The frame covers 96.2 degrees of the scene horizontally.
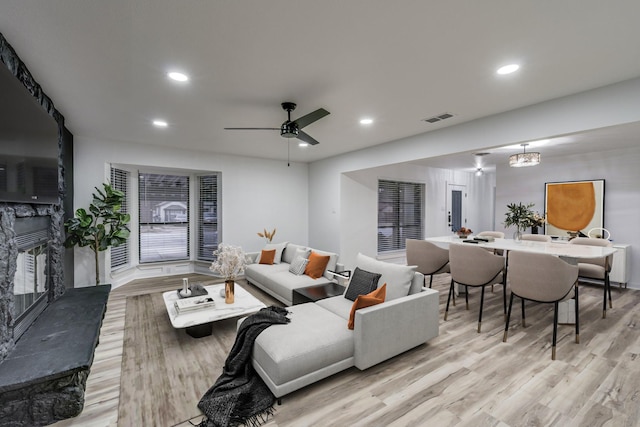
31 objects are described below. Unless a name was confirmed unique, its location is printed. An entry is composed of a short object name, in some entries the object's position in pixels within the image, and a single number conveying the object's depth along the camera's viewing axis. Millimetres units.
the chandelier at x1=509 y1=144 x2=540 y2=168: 4500
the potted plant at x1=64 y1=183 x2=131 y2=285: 4254
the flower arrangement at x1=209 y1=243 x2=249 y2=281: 3496
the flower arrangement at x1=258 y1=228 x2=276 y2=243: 6024
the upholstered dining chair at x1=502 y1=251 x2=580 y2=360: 2777
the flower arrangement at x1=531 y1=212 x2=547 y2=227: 4505
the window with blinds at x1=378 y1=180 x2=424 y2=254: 7195
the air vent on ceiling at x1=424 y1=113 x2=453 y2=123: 3588
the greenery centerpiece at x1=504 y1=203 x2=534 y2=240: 4496
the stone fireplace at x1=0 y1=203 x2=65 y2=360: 2117
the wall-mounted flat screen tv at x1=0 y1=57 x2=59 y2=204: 2037
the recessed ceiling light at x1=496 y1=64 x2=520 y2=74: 2371
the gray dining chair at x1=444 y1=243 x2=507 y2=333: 3404
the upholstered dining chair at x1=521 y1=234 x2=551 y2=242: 4746
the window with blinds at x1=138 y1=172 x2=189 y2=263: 5875
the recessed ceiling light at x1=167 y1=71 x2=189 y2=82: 2498
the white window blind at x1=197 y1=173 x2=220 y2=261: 6238
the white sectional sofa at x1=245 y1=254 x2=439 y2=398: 2143
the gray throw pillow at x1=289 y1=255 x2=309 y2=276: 4434
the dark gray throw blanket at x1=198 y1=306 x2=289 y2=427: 1946
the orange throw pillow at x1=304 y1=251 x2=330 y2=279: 4277
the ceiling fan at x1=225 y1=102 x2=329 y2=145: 2957
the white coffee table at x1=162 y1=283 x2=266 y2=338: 2980
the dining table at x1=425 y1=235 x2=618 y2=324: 3135
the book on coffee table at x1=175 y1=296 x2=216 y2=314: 3152
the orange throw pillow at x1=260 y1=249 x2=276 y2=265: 5215
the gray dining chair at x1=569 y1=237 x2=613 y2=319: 3914
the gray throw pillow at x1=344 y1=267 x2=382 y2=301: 2996
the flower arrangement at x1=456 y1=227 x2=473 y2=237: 4875
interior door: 8289
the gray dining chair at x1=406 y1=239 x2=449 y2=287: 4250
